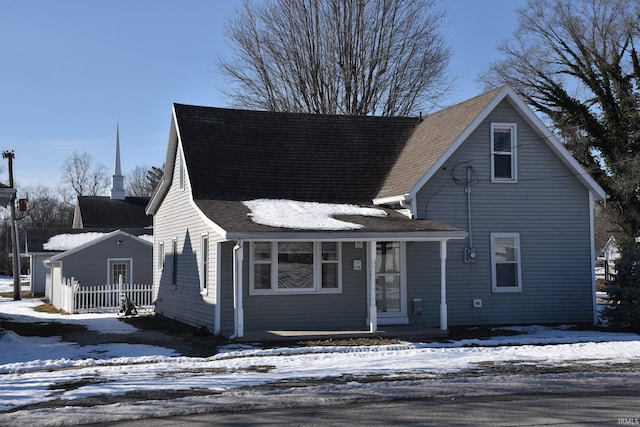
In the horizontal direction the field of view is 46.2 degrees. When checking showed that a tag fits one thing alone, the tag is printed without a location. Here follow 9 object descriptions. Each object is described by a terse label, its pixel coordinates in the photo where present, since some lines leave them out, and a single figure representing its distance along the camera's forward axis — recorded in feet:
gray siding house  60.34
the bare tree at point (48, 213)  298.76
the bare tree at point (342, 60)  123.03
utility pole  130.21
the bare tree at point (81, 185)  282.56
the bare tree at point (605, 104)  113.60
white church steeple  189.32
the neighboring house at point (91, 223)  137.69
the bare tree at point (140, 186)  296.34
